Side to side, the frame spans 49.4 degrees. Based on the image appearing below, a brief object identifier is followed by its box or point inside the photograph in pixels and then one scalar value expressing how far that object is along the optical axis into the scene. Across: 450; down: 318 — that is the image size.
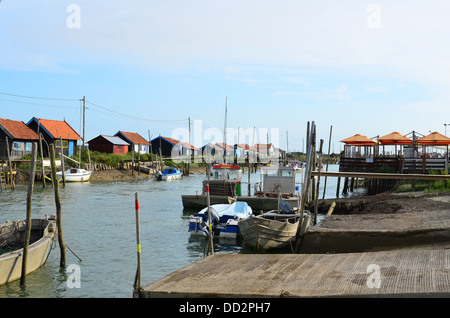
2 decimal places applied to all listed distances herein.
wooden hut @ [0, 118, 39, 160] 57.53
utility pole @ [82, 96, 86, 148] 69.88
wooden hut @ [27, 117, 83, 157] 63.81
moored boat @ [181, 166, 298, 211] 30.16
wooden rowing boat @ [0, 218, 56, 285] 13.91
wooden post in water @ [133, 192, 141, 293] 10.02
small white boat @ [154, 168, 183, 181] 68.75
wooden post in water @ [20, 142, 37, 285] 14.04
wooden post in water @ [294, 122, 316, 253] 16.45
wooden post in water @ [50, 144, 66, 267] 15.65
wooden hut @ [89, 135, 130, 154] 81.38
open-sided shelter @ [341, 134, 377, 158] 45.93
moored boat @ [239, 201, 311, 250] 18.94
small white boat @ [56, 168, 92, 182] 56.28
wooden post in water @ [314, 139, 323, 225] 21.10
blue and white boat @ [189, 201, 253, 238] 21.70
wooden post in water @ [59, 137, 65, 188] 51.82
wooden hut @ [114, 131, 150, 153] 87.09
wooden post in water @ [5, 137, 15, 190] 43.94
